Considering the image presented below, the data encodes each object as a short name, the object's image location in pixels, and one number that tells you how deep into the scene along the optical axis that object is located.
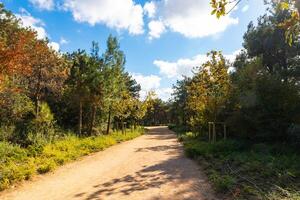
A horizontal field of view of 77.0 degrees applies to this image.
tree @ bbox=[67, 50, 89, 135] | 13.13
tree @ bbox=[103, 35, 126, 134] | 13.97
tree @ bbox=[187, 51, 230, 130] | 10.38
